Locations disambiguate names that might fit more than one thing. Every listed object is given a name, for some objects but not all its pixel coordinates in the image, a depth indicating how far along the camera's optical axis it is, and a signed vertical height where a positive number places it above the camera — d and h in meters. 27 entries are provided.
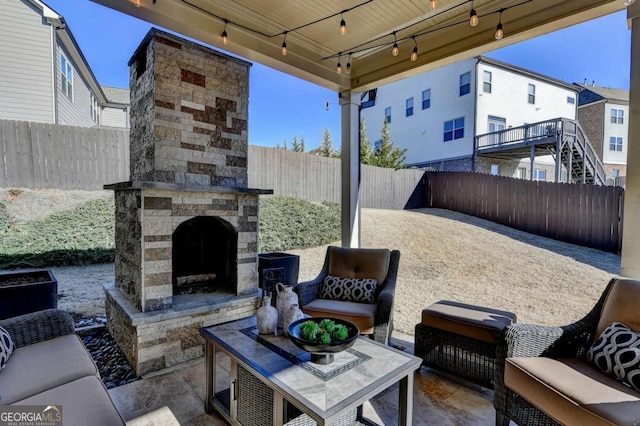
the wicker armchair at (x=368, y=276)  2.87 -0.84
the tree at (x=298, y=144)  21.20 +3.80
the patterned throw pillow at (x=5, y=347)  1.81 -0.91
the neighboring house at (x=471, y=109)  11.59 +3.72
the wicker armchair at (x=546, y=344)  1.90 -0.92
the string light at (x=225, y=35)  3.07 +1.63
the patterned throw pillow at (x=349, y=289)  3.25 -0.95
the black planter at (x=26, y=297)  2.93 -0.97
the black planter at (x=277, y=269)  3.49 -0.90
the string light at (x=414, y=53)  3.35 +1.61
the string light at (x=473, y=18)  2.66 +1.57
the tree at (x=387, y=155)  13.66 +2.03
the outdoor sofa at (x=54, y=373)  1.44 -0.98
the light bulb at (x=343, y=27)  2.90 +1.63
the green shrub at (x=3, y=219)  6.36 -0.45
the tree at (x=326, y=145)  18.67 +3.37
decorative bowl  1.69 -0.80
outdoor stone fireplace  2.79 -0.09
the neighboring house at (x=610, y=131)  14.09 +3.24
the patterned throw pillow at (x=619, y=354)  1.68 -0.87
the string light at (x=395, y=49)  3.23 +1.58
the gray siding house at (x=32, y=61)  7.67 +3.48
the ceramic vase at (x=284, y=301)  2.22 -0.73
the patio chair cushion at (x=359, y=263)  3.43 -0.71
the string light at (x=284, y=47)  3.26 +1.63
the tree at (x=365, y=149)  13.98 +2.36
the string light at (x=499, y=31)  2.85 +1.57
